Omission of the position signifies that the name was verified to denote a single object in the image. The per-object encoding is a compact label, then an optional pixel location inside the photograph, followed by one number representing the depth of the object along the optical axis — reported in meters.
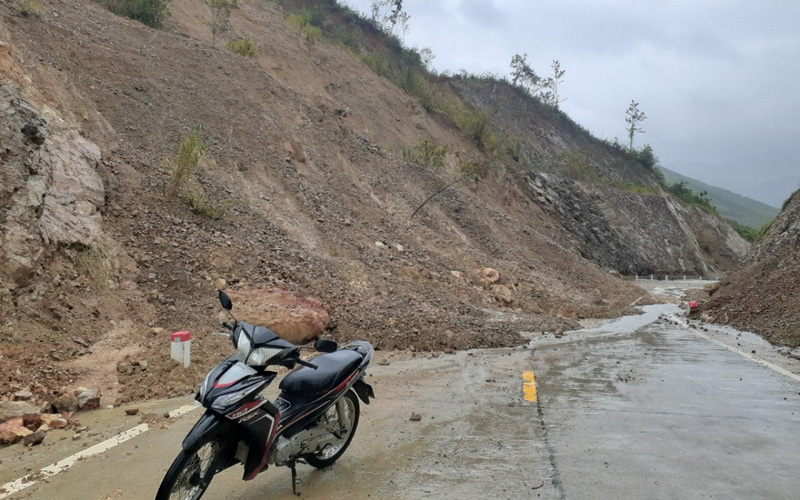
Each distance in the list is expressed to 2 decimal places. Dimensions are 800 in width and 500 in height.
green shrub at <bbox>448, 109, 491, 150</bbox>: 37.31
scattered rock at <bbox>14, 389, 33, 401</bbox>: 5.63
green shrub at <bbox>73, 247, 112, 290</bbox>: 8.56
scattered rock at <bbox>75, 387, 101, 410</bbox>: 5.86
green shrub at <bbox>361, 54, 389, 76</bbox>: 37.91
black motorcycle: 3.39
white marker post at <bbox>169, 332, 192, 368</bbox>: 7.09
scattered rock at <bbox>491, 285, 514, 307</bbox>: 16.25
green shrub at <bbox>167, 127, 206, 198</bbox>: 11.91
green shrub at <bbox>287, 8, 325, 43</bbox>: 33.69
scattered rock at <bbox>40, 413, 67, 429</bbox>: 5.26
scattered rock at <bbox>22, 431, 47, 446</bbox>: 4.77
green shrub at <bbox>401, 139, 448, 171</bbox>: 27.50
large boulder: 8.94
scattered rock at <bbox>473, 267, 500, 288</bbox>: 17.00
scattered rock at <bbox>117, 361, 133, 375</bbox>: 6.84
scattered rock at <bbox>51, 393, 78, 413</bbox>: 5.75
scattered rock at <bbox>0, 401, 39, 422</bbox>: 5.23
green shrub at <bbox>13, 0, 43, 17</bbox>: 15.38
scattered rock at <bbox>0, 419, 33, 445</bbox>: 4.81
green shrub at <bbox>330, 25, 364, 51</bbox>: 41.50
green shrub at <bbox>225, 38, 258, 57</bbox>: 24.17
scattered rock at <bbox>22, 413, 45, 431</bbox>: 5.16
